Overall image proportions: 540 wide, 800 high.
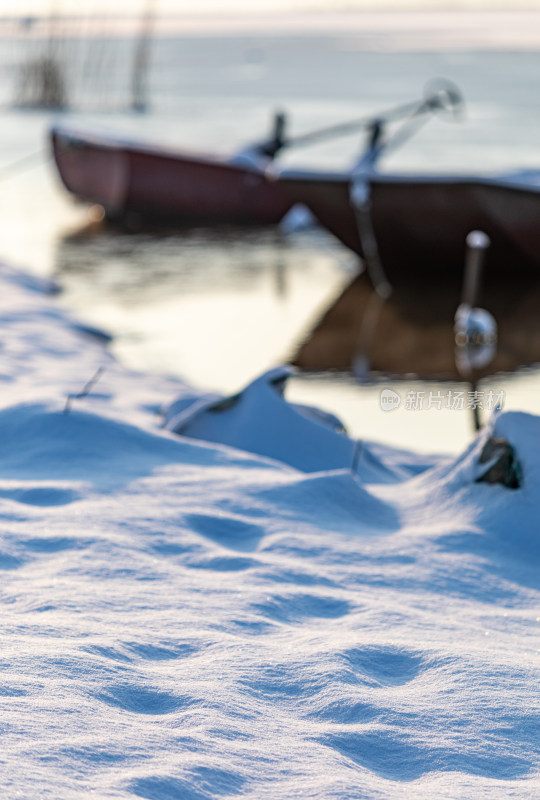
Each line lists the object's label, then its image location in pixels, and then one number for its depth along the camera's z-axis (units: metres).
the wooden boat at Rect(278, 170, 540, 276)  15.37
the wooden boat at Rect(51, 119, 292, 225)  22.02
